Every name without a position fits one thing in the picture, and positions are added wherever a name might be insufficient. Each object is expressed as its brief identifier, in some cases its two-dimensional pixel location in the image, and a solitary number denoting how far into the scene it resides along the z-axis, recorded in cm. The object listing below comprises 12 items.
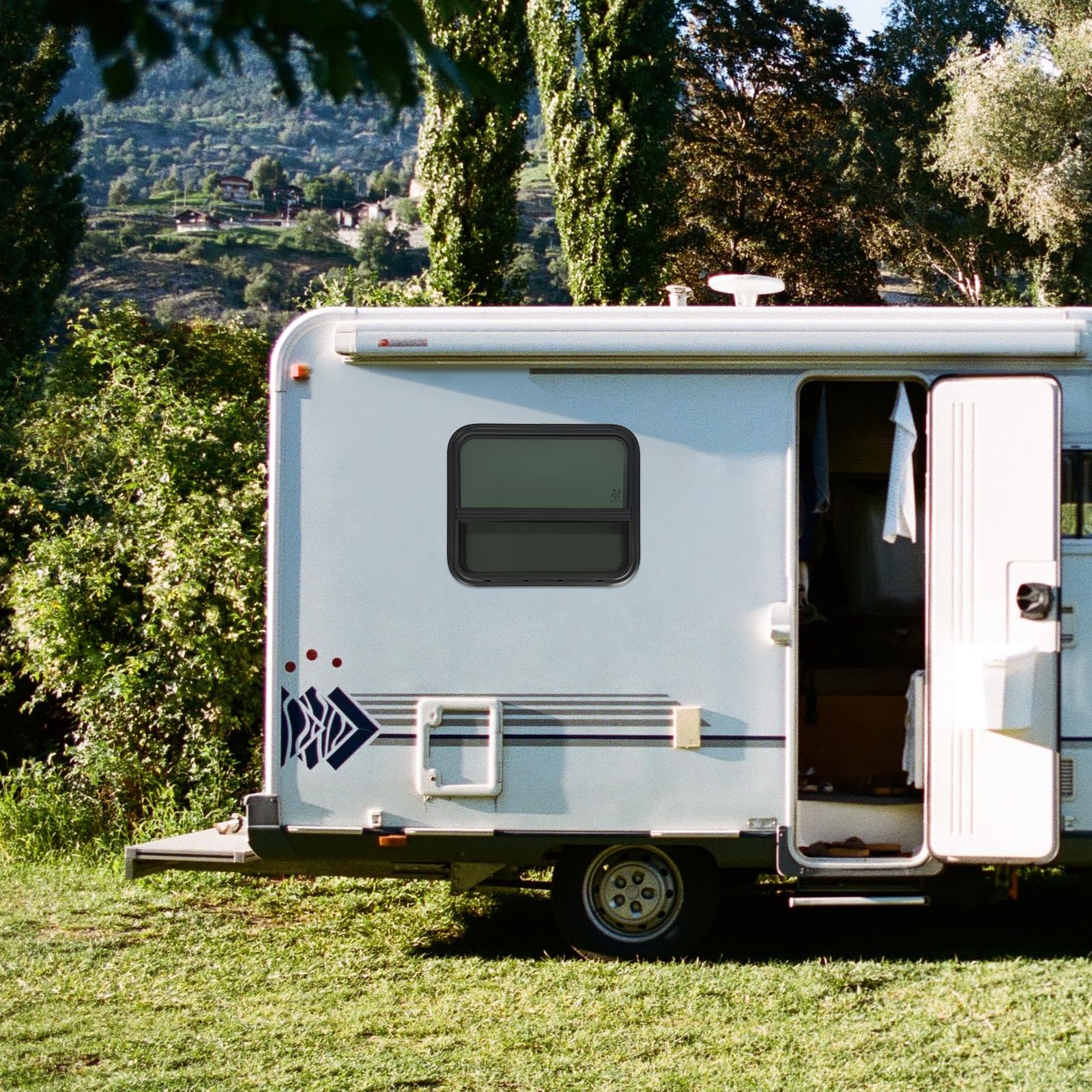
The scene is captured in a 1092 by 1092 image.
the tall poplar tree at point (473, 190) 1620
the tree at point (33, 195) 2511
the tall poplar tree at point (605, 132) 1755
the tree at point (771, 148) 3353
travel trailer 557
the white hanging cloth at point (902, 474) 574
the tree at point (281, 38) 212
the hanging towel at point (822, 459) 630
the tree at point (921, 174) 3080
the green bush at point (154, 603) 781
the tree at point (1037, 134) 2666
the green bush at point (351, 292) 1292
